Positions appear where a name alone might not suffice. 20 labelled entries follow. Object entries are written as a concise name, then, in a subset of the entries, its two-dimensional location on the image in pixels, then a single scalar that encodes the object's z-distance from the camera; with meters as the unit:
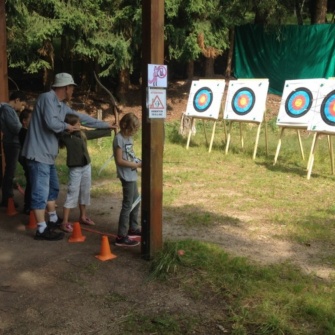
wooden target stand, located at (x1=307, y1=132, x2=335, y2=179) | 7.53
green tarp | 14.04
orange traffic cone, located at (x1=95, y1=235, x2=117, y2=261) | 4.08
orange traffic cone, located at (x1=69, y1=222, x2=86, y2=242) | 4.60
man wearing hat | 4.39
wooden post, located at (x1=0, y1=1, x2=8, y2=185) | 6.27
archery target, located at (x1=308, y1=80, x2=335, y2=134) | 7.76
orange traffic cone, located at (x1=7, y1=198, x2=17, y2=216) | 5.65
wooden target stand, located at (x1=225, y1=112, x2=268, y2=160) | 9.00
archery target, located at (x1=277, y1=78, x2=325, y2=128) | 8.41
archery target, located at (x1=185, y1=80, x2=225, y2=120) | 10.34
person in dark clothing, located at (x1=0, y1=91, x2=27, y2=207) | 5.49
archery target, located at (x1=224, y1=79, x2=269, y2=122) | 9.41
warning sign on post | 3.85
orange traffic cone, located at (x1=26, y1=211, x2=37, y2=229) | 5.13
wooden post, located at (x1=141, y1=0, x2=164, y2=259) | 3.76
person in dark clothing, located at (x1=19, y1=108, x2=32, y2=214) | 5.52
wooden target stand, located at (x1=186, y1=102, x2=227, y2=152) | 9.78
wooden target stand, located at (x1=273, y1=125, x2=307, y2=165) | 8.46
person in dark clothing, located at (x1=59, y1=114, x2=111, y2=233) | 4.81
